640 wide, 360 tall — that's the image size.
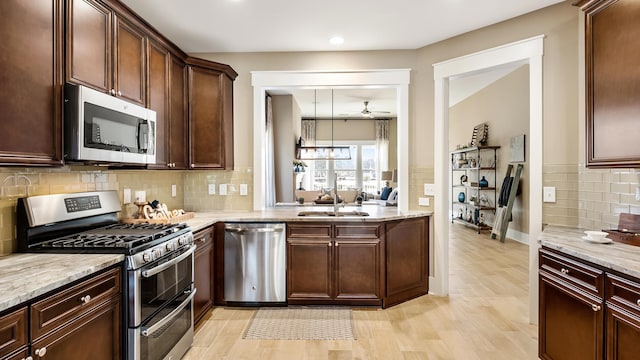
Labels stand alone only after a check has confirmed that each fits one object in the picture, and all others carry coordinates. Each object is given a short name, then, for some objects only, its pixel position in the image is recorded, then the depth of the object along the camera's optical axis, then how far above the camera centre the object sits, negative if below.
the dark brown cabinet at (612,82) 1.96 +0.56
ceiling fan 8.41 +1.70
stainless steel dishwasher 3.33 -0.78
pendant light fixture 7.74 +0.73
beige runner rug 2.83 -1.25
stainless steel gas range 1.88 -0.42
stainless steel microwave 1.85 +0.29
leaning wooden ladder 6.32 -0.54
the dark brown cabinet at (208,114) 3.47 +0.63
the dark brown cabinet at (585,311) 1.60 -0.69
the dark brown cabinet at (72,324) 1.25 -0.60
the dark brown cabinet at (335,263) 3.31 -0.80
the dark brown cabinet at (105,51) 1.93 +0.79
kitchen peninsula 3.31 -0.76
